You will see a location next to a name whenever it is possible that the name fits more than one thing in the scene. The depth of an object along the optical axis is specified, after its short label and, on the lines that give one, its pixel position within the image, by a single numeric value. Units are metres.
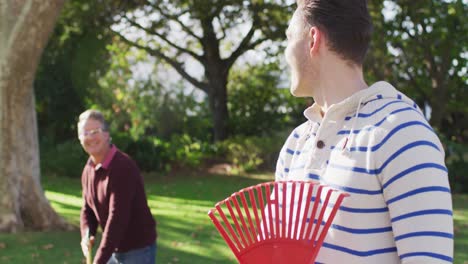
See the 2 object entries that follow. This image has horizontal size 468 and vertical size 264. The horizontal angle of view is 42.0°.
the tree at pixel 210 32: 18.31
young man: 1.34
